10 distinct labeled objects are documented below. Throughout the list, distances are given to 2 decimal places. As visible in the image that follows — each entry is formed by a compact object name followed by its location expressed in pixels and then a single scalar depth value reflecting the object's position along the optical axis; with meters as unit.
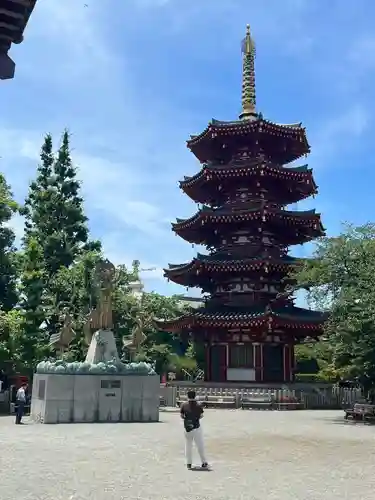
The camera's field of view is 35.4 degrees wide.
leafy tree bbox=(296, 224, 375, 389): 22.47
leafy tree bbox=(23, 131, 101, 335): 43.38
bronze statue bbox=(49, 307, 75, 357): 22.91
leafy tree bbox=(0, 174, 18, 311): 37.31
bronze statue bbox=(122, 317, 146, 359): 23.62
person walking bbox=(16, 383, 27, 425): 20.38
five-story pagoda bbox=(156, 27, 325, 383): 32.06
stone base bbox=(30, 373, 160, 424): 20.22
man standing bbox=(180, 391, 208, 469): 10.94
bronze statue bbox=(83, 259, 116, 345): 22.44
